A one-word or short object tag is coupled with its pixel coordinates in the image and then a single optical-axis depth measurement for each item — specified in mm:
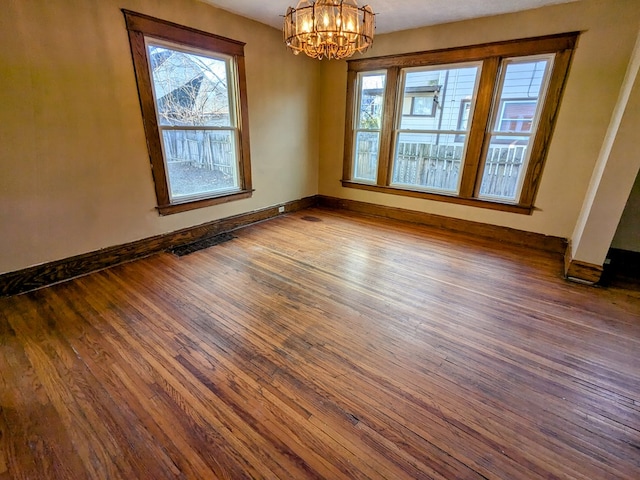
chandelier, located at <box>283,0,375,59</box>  2221
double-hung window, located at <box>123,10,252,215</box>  3039
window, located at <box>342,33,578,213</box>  3516
